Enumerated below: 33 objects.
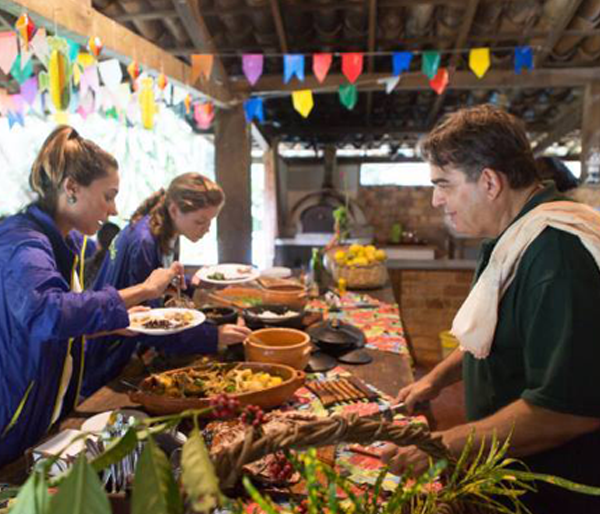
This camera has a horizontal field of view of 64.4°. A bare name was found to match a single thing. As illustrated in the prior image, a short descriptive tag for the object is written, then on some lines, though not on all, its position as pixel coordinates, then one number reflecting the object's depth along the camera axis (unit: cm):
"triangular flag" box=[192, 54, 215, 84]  364
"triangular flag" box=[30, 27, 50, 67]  207
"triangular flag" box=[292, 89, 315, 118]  448
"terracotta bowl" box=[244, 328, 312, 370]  153
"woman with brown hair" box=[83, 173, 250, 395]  177
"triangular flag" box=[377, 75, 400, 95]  426
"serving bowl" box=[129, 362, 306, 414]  125
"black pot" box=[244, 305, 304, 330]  196
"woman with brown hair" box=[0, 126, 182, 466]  140
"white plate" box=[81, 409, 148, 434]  108
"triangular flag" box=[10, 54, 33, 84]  299
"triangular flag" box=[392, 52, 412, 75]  405
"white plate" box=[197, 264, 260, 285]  289
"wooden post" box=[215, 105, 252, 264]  492
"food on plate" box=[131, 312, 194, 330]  167
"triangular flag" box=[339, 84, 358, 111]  435
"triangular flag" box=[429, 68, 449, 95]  428
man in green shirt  106
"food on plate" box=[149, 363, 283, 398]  132
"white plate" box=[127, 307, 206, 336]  157
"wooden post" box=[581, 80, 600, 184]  459
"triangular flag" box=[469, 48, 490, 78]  379
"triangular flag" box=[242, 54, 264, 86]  398
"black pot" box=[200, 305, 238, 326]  193
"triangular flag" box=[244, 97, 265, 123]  471
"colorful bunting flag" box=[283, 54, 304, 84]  393
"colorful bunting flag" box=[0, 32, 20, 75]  235
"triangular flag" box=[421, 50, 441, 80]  403
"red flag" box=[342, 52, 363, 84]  390
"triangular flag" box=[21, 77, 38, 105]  379
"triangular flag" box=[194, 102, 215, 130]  439
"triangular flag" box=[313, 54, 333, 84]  390
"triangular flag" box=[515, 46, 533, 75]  408
